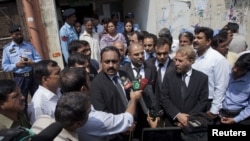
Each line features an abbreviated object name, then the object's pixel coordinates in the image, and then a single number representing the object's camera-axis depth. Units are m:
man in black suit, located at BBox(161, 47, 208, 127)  2.30
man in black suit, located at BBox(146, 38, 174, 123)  2.69
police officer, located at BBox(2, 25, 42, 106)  3.43
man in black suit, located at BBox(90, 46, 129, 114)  1.96
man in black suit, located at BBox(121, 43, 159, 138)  2.57
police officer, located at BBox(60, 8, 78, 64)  3.98
